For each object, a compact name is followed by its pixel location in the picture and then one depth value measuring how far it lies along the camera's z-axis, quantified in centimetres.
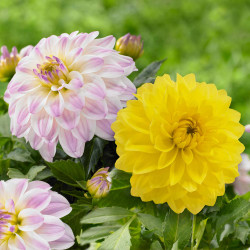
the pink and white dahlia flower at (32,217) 58
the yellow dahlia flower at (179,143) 57
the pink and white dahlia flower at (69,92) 59
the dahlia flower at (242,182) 70
